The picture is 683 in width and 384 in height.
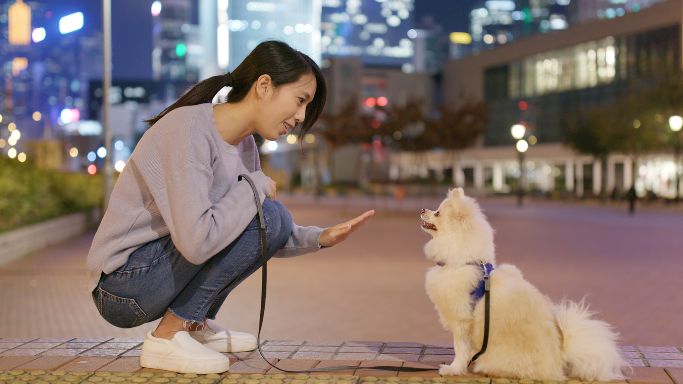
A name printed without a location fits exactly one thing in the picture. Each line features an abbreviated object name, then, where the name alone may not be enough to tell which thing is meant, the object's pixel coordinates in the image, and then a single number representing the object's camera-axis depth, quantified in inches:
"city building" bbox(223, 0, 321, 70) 6481.3
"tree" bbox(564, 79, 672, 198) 1747.0
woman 168.9
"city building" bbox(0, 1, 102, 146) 5831.7
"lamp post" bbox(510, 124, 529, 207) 1722.4
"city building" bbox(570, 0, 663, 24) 7018.7
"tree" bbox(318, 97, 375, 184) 2659.9
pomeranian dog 170.7
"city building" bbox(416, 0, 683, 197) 2383.1
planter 561.9
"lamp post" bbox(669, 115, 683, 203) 1358.3
